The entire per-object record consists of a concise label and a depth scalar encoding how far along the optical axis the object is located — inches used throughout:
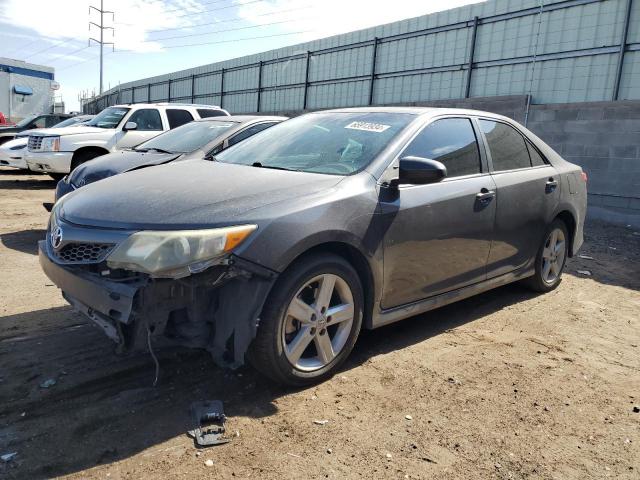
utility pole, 2058.8
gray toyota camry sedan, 105.6
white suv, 410.6
